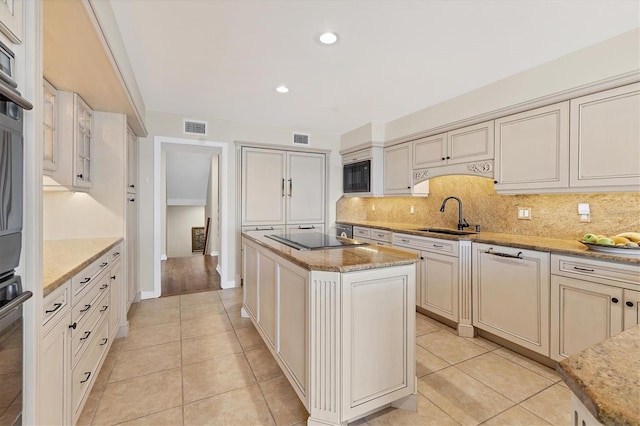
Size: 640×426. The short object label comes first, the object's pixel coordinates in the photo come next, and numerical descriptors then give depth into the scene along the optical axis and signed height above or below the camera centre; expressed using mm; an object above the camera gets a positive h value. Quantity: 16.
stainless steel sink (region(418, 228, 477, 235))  3320 -229
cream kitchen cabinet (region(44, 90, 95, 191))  2199 +511
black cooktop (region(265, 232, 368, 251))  2140 -243
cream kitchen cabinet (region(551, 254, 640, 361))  1856 -598
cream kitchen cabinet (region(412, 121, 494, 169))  2967 +739
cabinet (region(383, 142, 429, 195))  3930 +550
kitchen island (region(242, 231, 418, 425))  1567 -680
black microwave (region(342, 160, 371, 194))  4531 +566
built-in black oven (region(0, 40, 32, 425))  882 -101
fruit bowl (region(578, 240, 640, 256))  1878 -238
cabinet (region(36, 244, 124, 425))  1215 -700
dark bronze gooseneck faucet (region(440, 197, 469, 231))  3330 -102
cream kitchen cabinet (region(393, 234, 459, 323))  2908 -664
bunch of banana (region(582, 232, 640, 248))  1930 -183
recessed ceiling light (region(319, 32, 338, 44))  2131 +1289
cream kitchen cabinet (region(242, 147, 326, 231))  4520 +384
